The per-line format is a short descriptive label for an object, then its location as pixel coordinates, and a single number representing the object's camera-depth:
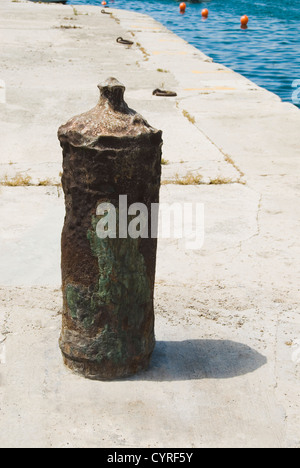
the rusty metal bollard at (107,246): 3.07
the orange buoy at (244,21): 26.42
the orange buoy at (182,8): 32.66
